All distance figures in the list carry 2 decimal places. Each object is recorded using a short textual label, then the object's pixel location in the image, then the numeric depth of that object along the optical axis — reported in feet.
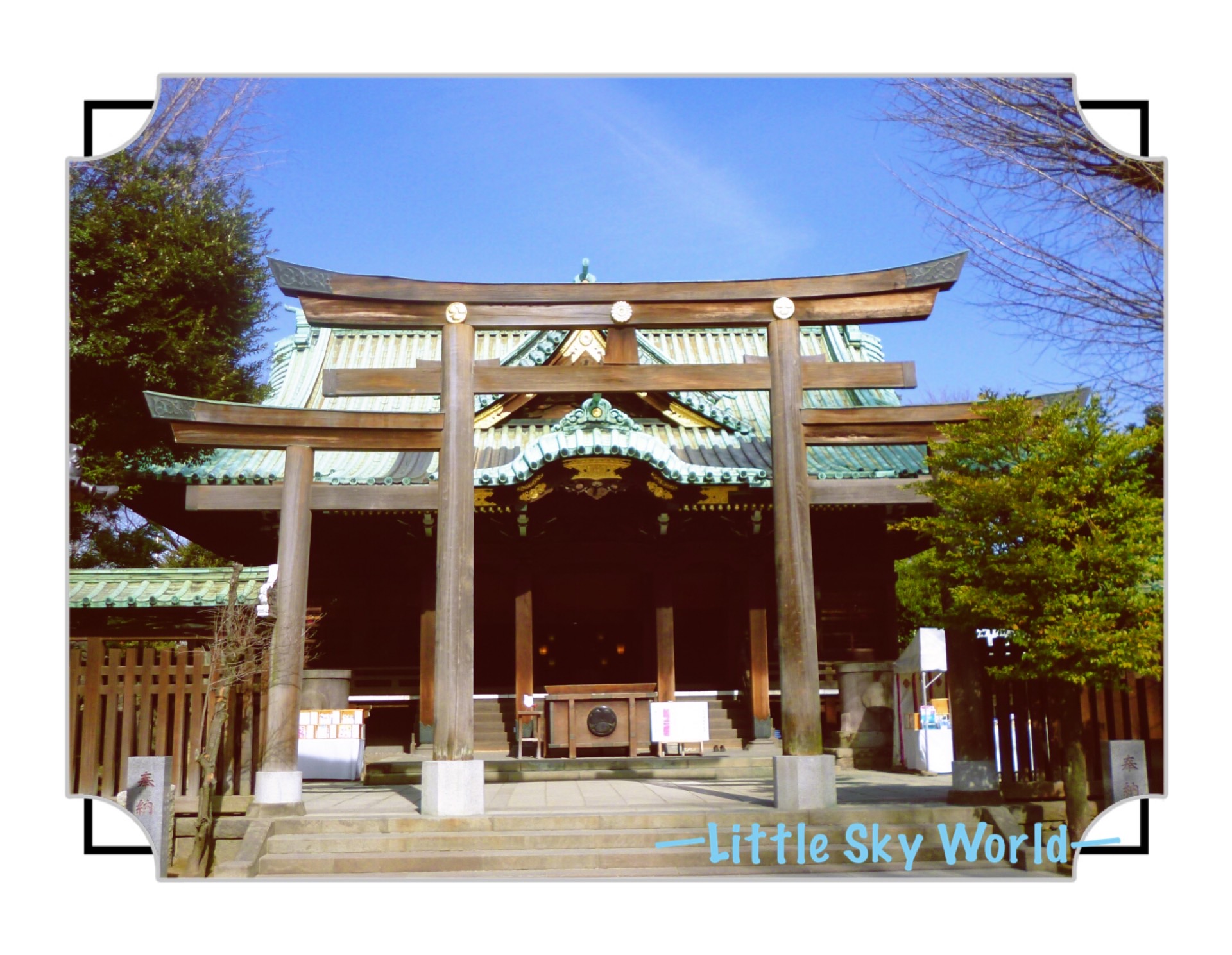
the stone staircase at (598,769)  40.83
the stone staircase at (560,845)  24.26
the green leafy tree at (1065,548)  23.94
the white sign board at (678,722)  42.29
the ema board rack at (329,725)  41.52
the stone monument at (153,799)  23.75
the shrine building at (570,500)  30.04
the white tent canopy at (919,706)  40.65
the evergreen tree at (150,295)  35.01
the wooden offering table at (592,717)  43.70
